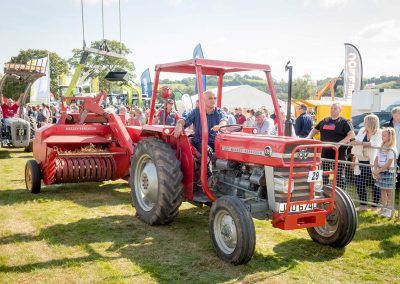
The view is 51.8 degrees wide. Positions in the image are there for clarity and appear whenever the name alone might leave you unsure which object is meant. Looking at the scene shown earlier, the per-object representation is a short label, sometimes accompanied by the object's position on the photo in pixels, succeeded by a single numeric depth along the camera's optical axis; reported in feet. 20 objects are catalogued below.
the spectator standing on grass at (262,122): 26.45
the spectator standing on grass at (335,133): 20.92
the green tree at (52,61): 170.60
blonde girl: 18.48
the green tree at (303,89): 247.29
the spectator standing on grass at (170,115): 25.81
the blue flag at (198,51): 50.47
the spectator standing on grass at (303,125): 26.91
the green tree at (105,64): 156.15
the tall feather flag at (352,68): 55.83
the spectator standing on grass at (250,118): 38.66
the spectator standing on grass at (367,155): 19.79
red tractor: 12.26
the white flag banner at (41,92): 76.89
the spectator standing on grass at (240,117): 40.45
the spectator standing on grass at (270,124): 26.07
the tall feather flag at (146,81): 84.84
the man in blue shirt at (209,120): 15.30
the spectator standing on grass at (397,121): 21.36
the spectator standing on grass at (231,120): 33.68
